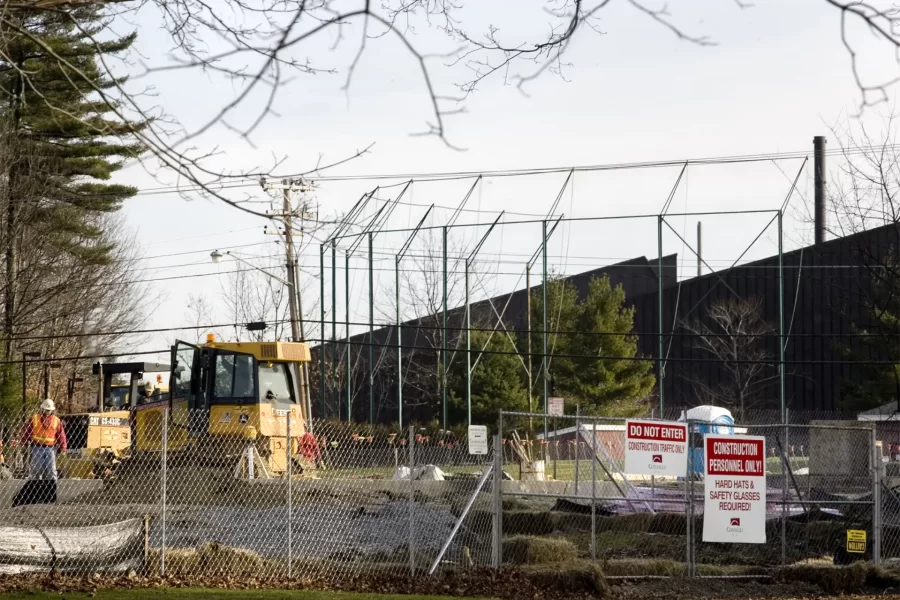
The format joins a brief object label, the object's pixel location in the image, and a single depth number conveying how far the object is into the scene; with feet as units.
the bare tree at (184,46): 18.25
